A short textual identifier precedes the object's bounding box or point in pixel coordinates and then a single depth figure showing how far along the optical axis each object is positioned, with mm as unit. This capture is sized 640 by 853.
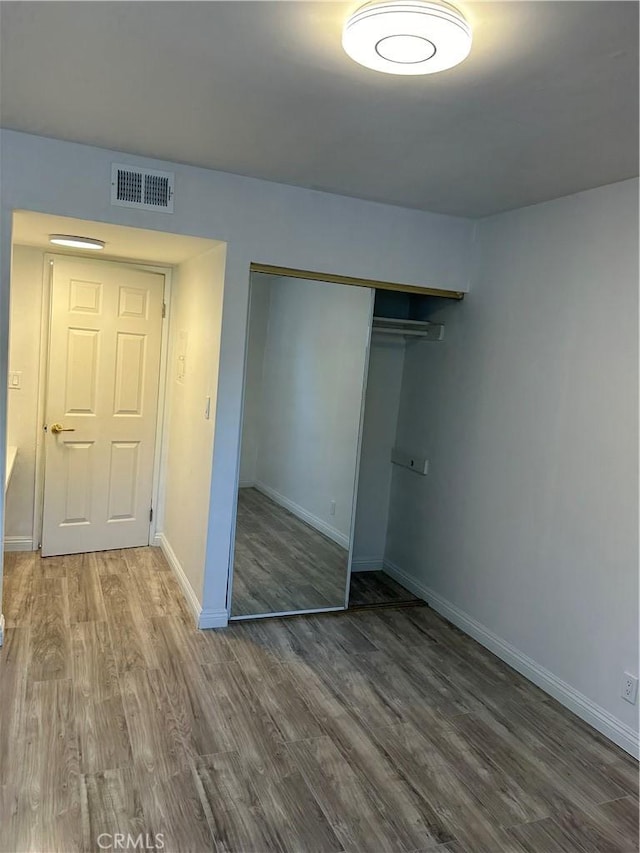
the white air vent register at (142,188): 2988
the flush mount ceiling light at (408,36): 1558
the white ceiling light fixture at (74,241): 3553
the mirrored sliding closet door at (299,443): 3527
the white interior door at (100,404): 4234
